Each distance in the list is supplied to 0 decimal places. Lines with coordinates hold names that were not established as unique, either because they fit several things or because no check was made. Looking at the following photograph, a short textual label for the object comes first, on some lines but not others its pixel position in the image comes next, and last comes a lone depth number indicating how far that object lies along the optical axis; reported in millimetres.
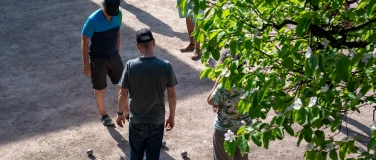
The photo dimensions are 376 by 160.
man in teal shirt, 15424
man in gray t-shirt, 12800
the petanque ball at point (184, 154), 15334
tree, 7731
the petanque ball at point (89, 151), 15411
